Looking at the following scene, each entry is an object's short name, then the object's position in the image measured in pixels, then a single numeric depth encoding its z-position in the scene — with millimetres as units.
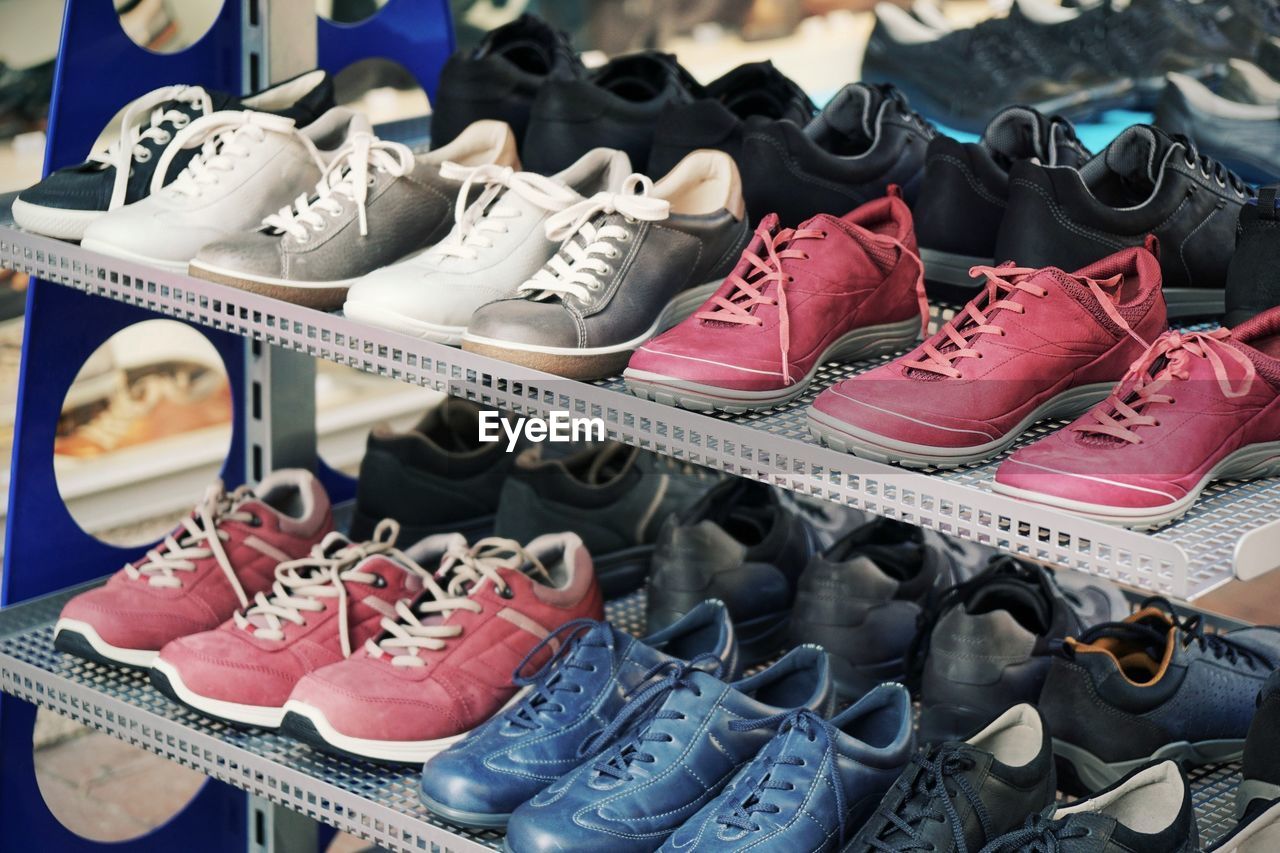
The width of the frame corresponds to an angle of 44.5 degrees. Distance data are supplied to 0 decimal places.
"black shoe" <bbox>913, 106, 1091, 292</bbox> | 1646
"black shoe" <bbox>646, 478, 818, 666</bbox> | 1866
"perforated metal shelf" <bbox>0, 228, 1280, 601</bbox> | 1146
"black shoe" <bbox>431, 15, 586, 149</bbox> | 1937
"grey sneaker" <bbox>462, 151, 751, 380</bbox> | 1466
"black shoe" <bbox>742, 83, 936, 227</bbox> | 1661
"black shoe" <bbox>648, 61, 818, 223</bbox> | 1737
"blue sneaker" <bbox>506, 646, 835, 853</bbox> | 1441
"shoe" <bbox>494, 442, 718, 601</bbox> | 2068
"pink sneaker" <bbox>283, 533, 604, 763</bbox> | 1632
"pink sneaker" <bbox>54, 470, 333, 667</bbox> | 1864
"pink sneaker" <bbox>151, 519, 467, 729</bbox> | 1738
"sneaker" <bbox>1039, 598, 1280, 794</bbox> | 1588
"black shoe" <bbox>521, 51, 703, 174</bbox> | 1825
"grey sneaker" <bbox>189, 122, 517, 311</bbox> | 1641
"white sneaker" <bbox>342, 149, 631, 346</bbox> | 1541
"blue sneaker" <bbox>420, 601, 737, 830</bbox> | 1529
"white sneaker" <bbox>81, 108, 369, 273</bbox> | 1718
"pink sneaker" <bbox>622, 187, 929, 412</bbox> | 1394
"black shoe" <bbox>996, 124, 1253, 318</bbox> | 1507
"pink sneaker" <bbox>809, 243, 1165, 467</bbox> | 1290
